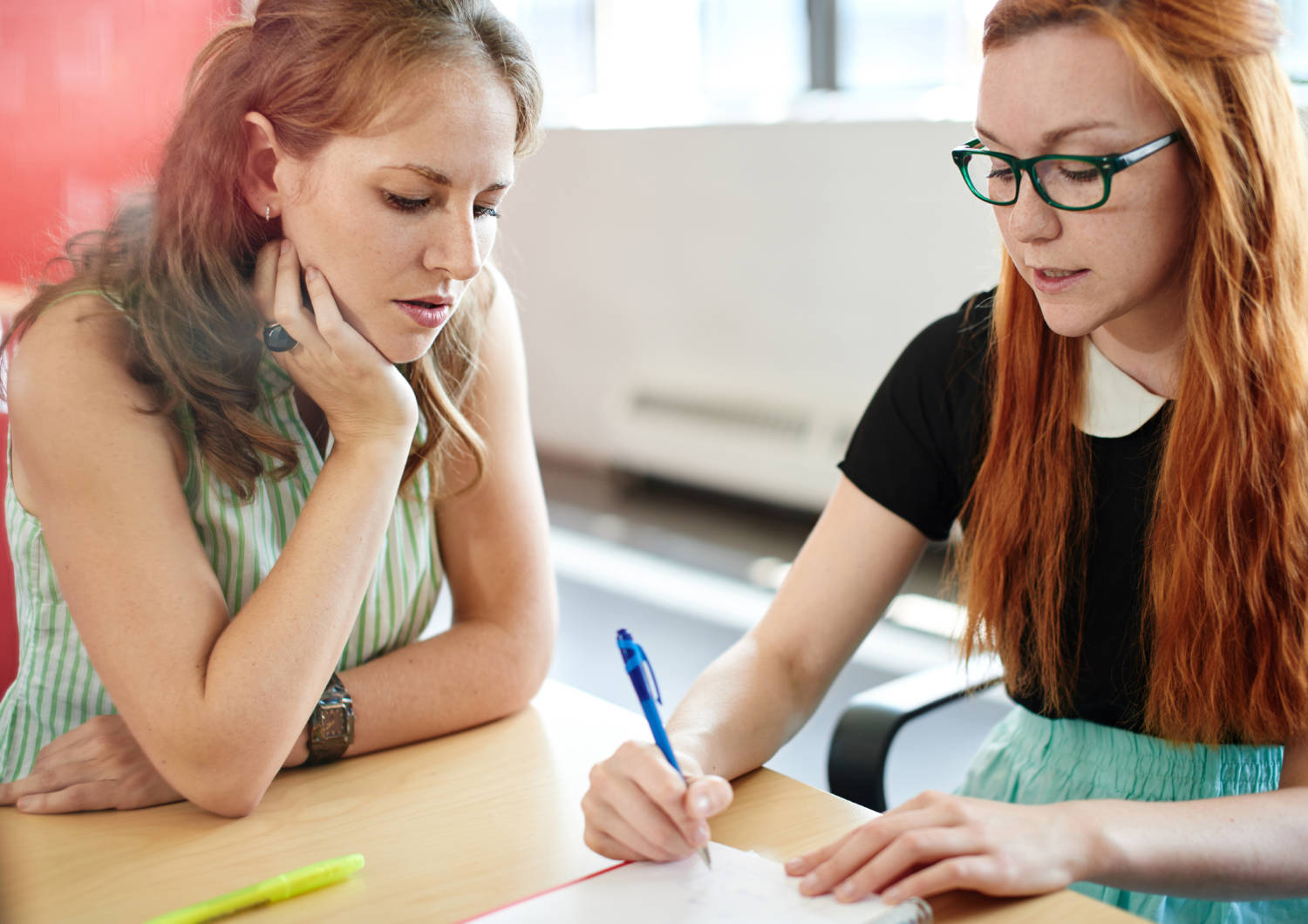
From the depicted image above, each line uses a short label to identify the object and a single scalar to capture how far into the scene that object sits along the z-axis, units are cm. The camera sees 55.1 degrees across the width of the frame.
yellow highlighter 79
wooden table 82
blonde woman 99
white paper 77
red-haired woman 90
